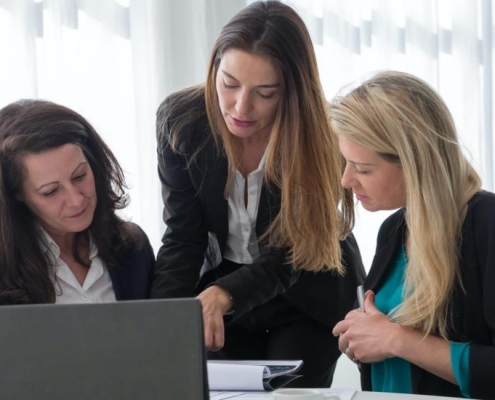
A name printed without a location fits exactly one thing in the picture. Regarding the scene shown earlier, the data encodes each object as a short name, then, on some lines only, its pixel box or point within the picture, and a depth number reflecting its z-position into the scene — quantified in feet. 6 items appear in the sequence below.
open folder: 8.75
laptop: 7.16
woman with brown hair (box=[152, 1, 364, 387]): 9.77
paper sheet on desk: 8.56
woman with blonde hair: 8.83
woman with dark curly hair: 9.84
